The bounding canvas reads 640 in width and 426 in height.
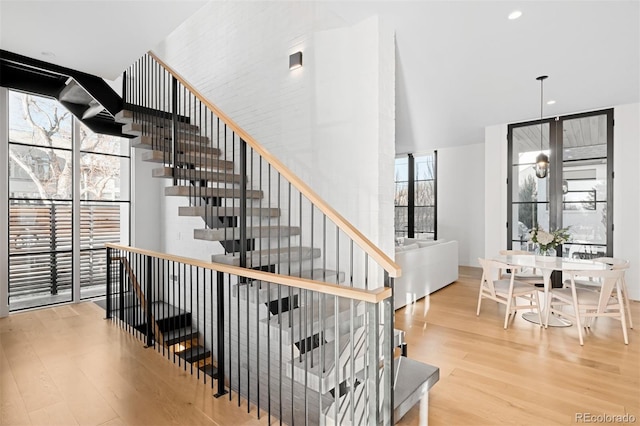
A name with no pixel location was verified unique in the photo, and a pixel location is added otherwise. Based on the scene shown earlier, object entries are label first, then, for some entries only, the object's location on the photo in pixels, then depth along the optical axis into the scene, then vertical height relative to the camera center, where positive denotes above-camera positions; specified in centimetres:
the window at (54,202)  486 +15
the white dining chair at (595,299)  338 -96
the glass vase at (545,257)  433 -63
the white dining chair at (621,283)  386 -100
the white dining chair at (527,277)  501 -102
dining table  379 -64
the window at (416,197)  862 +37
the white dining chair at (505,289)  396 -95
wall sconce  388 +176
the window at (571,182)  541 +49
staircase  231 -52
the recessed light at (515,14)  324 +192
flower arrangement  427 -36
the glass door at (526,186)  592 +44
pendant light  486 +68
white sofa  463 -90
